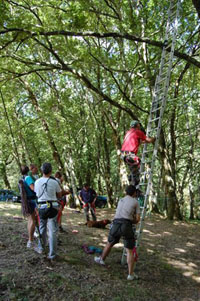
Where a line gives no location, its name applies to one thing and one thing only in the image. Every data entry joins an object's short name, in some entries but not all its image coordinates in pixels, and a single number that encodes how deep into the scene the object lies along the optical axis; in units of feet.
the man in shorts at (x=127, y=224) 14.88
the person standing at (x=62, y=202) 22.57
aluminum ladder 15.89
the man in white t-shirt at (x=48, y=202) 15.10
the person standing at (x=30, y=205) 16.35
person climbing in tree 16.72
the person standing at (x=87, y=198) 31.71
